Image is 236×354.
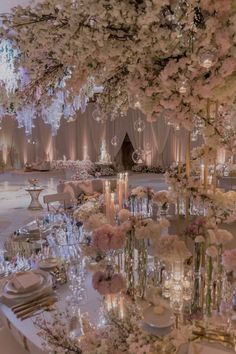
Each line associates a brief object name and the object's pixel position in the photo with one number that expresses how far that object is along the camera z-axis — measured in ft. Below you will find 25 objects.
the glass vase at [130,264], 5.59
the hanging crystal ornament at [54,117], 36.59
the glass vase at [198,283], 5.24
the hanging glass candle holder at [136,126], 43.55
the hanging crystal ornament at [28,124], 44.11
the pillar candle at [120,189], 10.33
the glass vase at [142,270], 5.60
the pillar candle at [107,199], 8.03
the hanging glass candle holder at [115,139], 45.37
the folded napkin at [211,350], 4.83
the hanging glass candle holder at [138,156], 46.73
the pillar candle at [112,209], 7.91
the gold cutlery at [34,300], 6.03
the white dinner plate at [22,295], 6.20
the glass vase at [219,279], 5.18
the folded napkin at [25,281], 6.33
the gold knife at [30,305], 5.92
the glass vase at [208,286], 5.08
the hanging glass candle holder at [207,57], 4.17
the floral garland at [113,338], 3.93
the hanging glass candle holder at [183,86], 4.63
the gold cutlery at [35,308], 5.79
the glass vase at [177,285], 5.68
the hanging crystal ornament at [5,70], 20.88
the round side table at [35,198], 27.37
